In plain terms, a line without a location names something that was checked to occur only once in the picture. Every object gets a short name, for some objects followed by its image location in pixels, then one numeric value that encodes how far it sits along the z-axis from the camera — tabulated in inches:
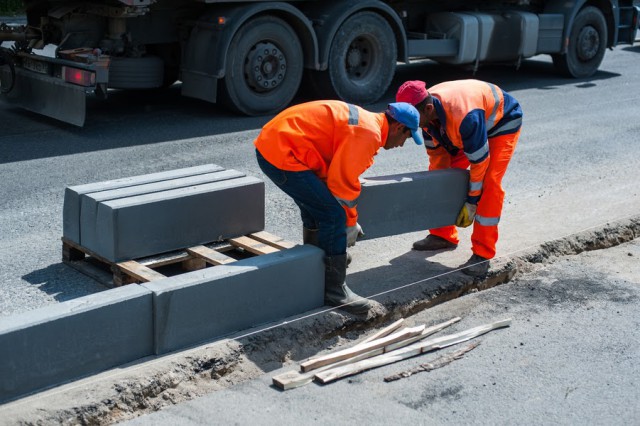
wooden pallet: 249.0
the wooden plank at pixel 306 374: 212.7
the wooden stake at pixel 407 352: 217.2
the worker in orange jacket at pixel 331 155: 233.9
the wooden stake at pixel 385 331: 236.4
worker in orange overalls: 265.0
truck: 442.6
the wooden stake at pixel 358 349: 219.8
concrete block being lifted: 264.2
